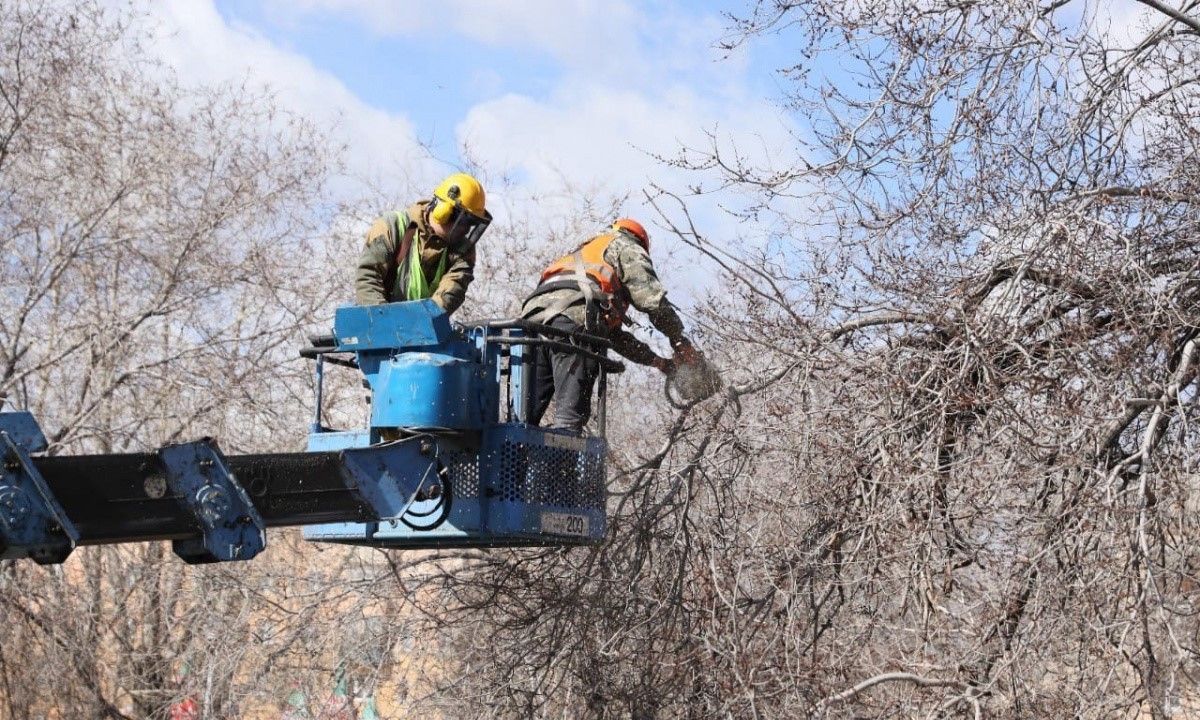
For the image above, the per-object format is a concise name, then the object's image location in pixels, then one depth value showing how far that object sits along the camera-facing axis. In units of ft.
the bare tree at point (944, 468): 42.86
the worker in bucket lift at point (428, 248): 50.26
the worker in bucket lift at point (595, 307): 52.01
